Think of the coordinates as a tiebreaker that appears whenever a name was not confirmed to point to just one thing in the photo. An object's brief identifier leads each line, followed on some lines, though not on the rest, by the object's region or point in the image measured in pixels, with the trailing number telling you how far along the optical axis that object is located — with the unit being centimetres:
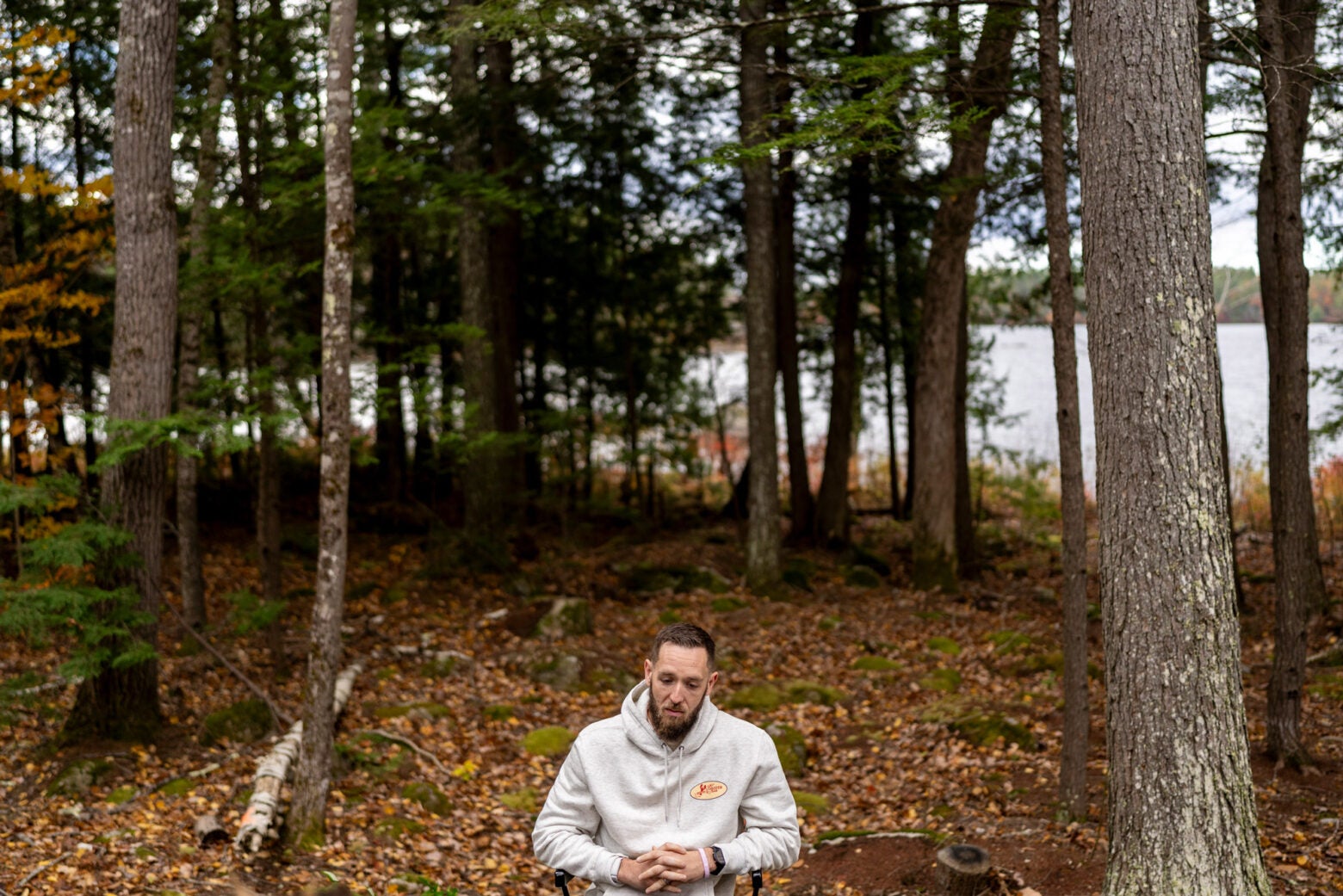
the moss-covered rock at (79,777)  765
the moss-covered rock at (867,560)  1681
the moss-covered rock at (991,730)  906
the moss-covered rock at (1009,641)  1206
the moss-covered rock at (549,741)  947
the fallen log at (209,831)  701
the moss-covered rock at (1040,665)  1117
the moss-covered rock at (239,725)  892
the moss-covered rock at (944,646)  1240
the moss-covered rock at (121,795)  761
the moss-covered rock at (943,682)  1112
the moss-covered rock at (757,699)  1074
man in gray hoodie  366
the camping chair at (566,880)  382
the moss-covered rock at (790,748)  915
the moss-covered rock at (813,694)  1091
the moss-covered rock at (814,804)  817
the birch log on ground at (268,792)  710
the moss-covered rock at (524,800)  835
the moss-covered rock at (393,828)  752
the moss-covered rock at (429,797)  809
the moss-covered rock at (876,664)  1191
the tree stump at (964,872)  586
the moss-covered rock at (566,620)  1253
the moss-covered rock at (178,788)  780
